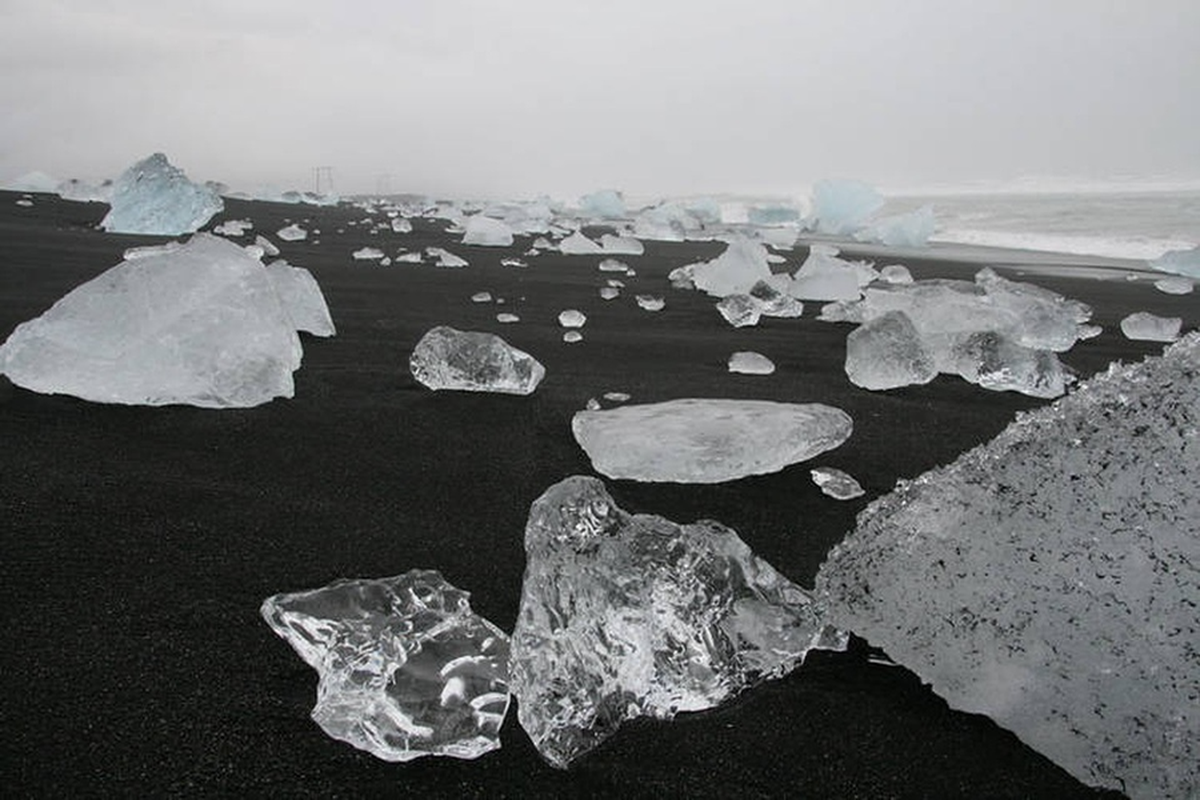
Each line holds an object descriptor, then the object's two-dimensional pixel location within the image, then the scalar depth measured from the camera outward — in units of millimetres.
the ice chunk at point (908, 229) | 11547
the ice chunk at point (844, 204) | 14242
